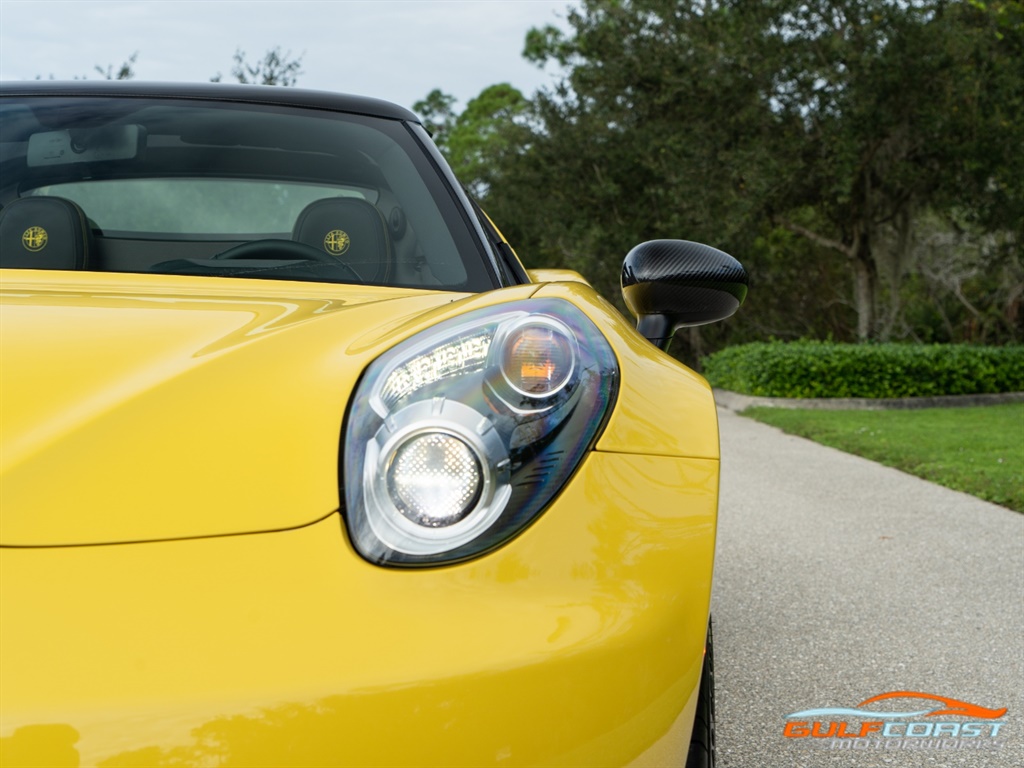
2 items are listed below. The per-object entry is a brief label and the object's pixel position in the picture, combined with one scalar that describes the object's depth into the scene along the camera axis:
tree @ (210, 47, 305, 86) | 19.58
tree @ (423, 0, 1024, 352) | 18.16
